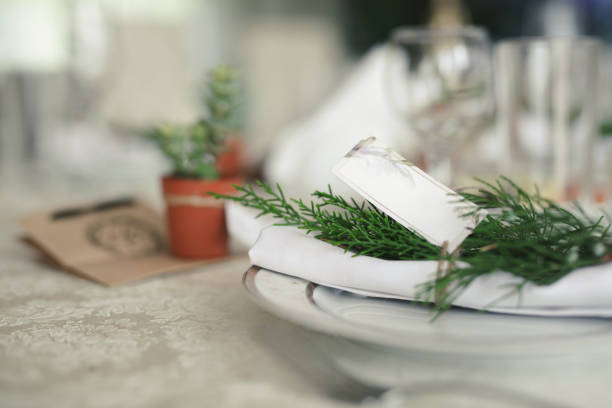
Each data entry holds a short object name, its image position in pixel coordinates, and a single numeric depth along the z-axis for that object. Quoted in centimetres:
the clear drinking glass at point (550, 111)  64
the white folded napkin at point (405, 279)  30
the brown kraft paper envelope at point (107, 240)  52
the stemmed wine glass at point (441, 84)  68
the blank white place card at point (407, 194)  34
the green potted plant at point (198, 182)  54
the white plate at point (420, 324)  26
